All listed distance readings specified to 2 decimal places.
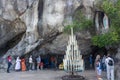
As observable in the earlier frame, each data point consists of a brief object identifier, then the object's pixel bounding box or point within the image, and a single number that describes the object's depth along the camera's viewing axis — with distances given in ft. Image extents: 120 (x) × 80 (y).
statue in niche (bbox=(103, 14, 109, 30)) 29.87
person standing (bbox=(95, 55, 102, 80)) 23.43
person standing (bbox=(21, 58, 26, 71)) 32.23
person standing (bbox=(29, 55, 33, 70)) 32.26
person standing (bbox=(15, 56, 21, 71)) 31.84
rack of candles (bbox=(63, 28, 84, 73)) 24.67
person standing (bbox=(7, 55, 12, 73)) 30.62
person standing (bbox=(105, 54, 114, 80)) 22.66
